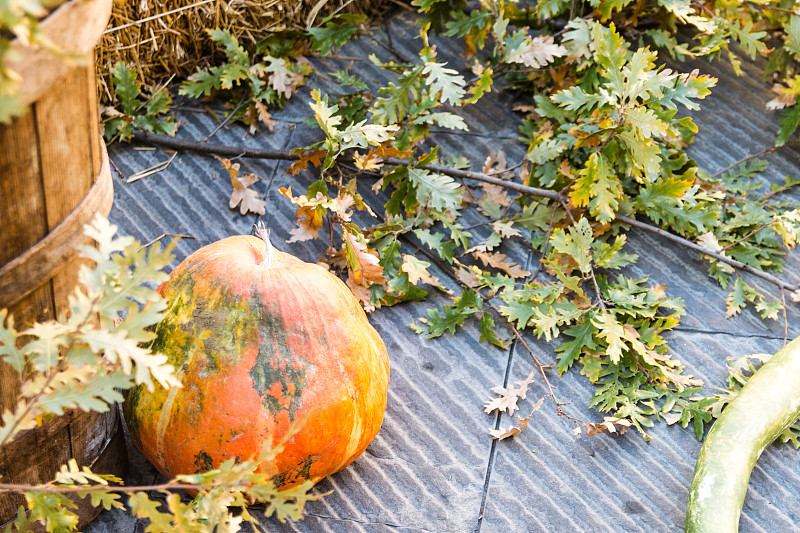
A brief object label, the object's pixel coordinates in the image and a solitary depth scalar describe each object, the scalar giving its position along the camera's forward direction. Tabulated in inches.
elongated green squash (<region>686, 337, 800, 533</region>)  77.2
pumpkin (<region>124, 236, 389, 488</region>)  71.3
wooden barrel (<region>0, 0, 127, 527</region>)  46.7
